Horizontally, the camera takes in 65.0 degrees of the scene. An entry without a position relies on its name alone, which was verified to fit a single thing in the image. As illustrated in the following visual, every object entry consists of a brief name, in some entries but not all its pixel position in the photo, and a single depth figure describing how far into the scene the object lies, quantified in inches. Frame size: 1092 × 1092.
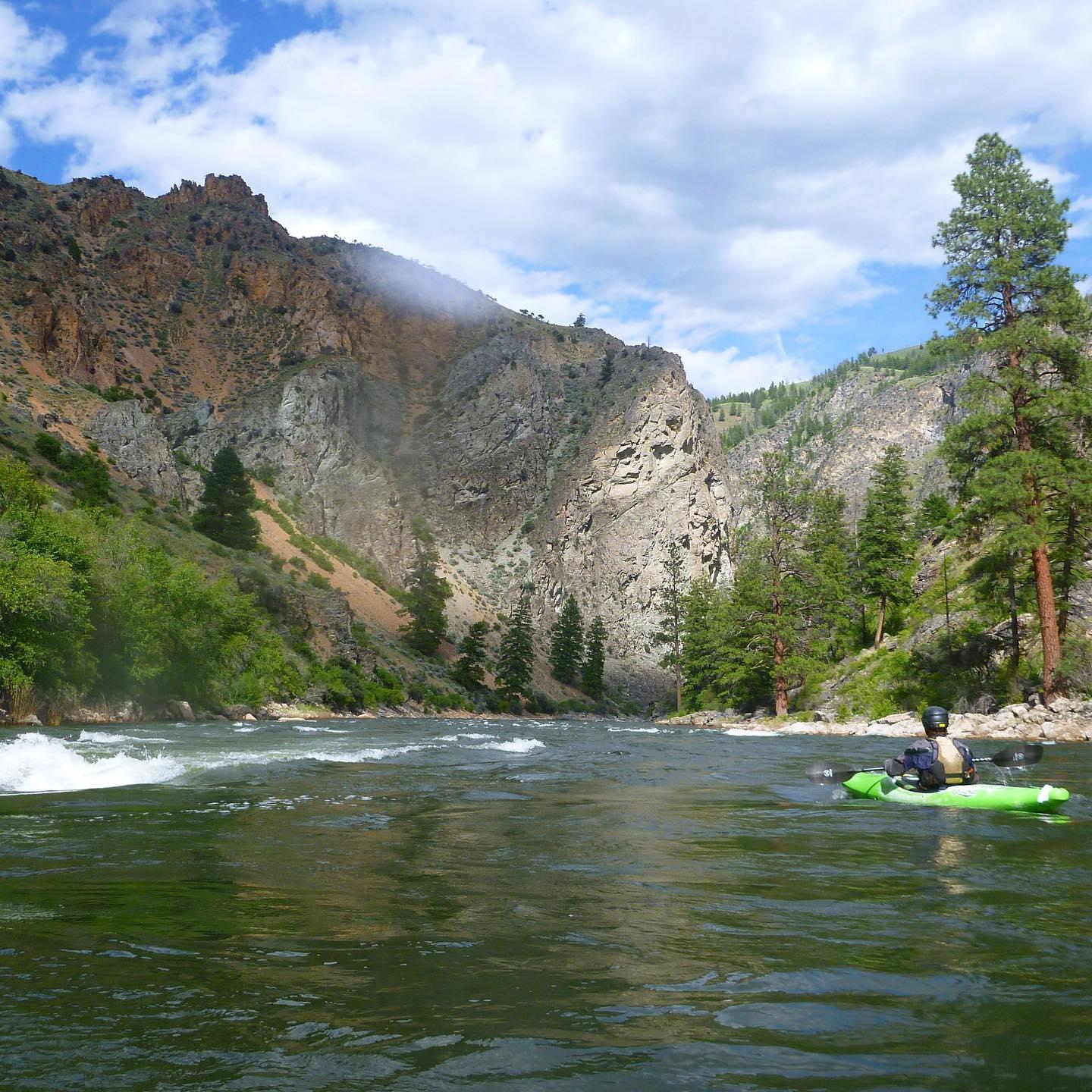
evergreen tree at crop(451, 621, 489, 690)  2805.1
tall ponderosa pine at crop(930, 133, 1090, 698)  1011.3
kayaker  425.1
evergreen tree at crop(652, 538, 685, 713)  2930.6
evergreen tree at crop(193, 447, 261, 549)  2524.6
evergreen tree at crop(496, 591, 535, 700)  2962.6
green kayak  390.9
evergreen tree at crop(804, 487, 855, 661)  1688.0
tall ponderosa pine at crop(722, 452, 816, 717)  1578.5
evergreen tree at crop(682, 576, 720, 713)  2453.5
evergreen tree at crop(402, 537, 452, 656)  2896.2
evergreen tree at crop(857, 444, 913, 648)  1824.6
